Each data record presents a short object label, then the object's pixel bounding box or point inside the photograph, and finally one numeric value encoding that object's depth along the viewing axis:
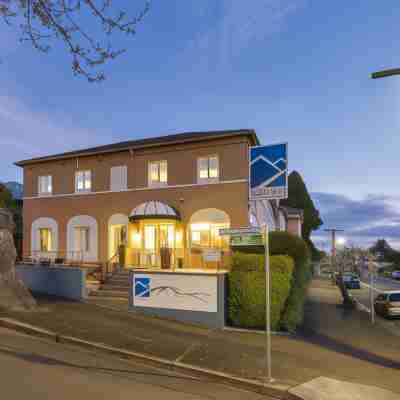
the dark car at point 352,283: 41.03
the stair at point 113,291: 15.19
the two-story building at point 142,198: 18.61
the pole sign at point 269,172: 7.37
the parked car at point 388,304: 20.11
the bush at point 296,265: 12.69
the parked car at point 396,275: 65.81
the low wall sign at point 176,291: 12.85
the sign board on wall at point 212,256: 13.27
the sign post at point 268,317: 7.09
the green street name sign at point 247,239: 7.70
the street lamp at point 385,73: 7.14
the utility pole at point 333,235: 51.69
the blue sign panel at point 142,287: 13.76
